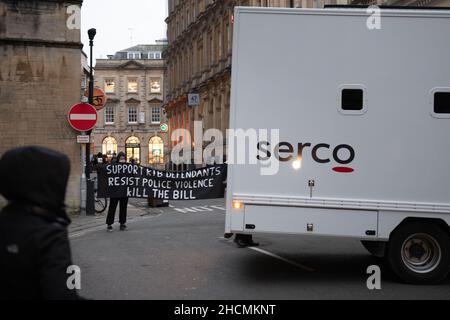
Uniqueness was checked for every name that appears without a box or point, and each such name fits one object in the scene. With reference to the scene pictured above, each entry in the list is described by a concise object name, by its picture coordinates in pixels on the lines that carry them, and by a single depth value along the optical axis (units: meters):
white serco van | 7.77
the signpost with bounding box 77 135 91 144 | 16.52
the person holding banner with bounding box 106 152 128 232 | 13.94
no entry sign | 16.06
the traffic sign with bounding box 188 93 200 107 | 33.69
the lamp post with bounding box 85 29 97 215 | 17.23
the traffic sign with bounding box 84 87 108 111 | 21.12
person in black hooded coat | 2.72
